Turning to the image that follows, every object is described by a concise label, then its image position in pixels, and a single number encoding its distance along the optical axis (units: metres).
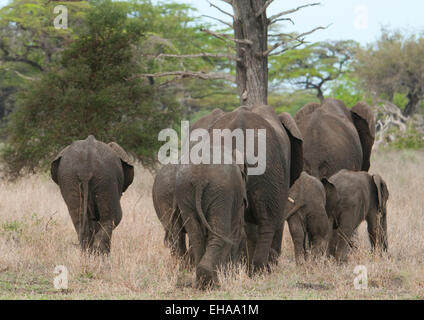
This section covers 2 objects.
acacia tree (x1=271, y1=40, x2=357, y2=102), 82.56
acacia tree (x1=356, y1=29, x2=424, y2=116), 66.25
